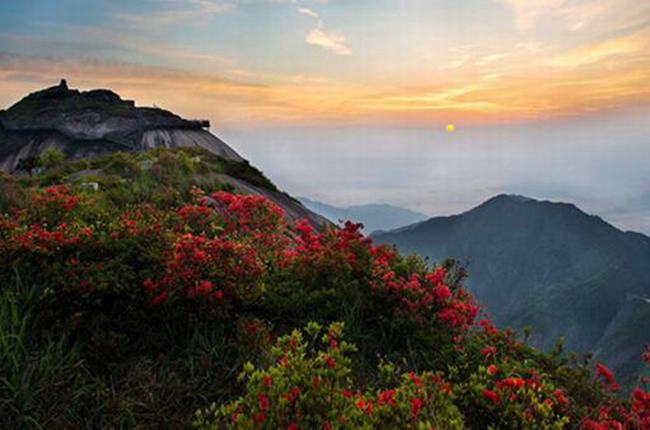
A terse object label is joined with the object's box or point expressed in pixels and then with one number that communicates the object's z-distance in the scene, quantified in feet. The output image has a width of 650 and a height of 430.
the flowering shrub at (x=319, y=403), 12.12
